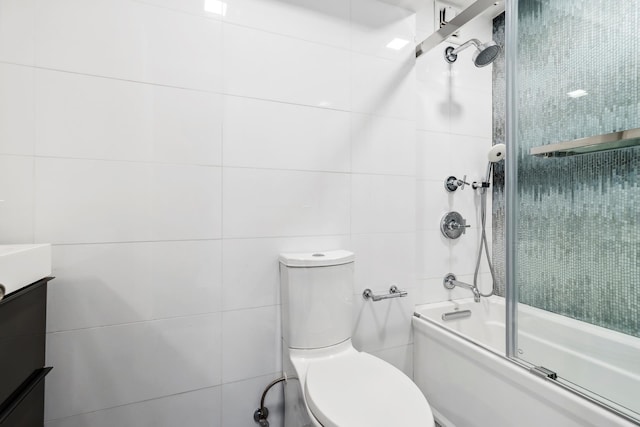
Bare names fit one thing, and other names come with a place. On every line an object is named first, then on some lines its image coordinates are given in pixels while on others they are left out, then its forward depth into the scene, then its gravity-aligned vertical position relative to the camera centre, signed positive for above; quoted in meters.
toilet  0.99 -0.56
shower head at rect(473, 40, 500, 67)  1.46 +0.80
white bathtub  0.90 -0.59
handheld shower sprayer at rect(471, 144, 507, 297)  1.74 +0.06
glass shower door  0.91 +0.06
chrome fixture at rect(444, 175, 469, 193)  1.86 +0.19
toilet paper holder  1.47 -0.40
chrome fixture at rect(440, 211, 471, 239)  1.85 -0.07
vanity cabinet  0.79 -0.42
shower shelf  0.90 +0.23
